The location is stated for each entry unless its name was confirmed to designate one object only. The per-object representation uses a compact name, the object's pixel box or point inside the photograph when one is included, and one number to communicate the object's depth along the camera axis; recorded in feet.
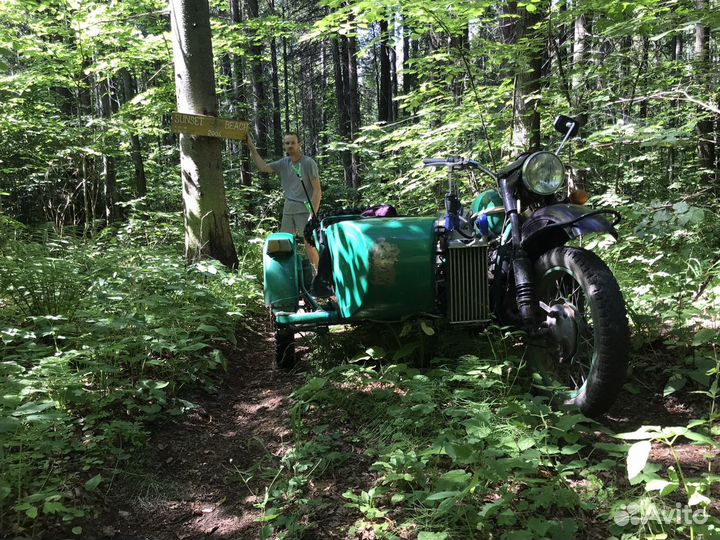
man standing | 17.69
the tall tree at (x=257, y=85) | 51.90
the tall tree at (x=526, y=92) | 17.89
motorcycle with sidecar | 8.85
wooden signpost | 15.85
